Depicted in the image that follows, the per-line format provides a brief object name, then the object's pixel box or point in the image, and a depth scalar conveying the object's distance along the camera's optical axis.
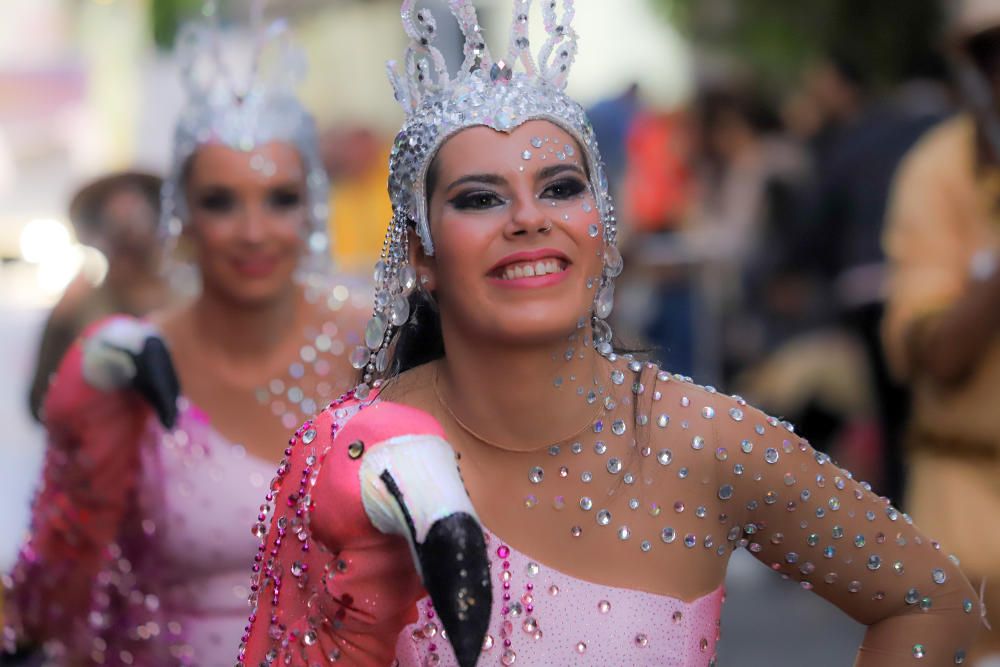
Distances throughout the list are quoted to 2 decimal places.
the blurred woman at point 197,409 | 6.41
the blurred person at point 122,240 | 8.59
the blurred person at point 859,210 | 11.64
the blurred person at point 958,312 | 7.13
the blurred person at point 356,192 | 15.79
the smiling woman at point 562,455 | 4.34
